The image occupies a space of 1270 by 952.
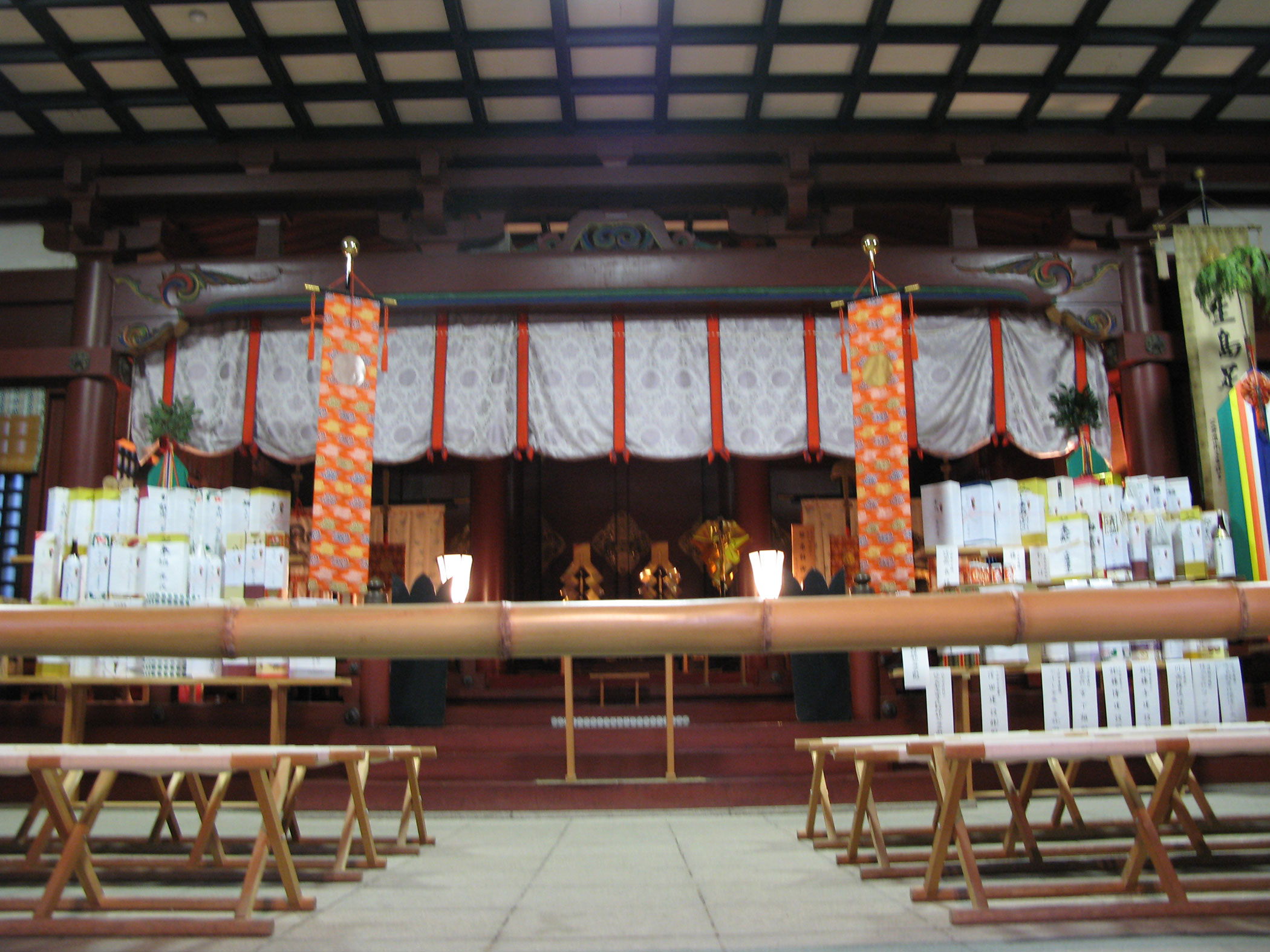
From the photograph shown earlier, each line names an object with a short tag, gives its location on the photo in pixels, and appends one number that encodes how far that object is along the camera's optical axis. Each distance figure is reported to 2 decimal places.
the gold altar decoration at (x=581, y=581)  12.46
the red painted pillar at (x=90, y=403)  7.76
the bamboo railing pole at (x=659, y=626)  2.21
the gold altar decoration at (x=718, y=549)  11.97
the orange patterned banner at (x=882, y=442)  7.11
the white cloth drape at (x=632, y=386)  7.96
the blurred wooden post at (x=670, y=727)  6.05
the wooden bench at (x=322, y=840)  3.20
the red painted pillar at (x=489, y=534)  10.83
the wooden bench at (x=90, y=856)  2.59
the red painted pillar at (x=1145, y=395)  7.76
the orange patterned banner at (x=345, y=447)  7.09
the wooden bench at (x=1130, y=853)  2.60
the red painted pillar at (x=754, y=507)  10.89
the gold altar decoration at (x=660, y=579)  12.48
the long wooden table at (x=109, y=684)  5.78
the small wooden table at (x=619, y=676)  9.48
